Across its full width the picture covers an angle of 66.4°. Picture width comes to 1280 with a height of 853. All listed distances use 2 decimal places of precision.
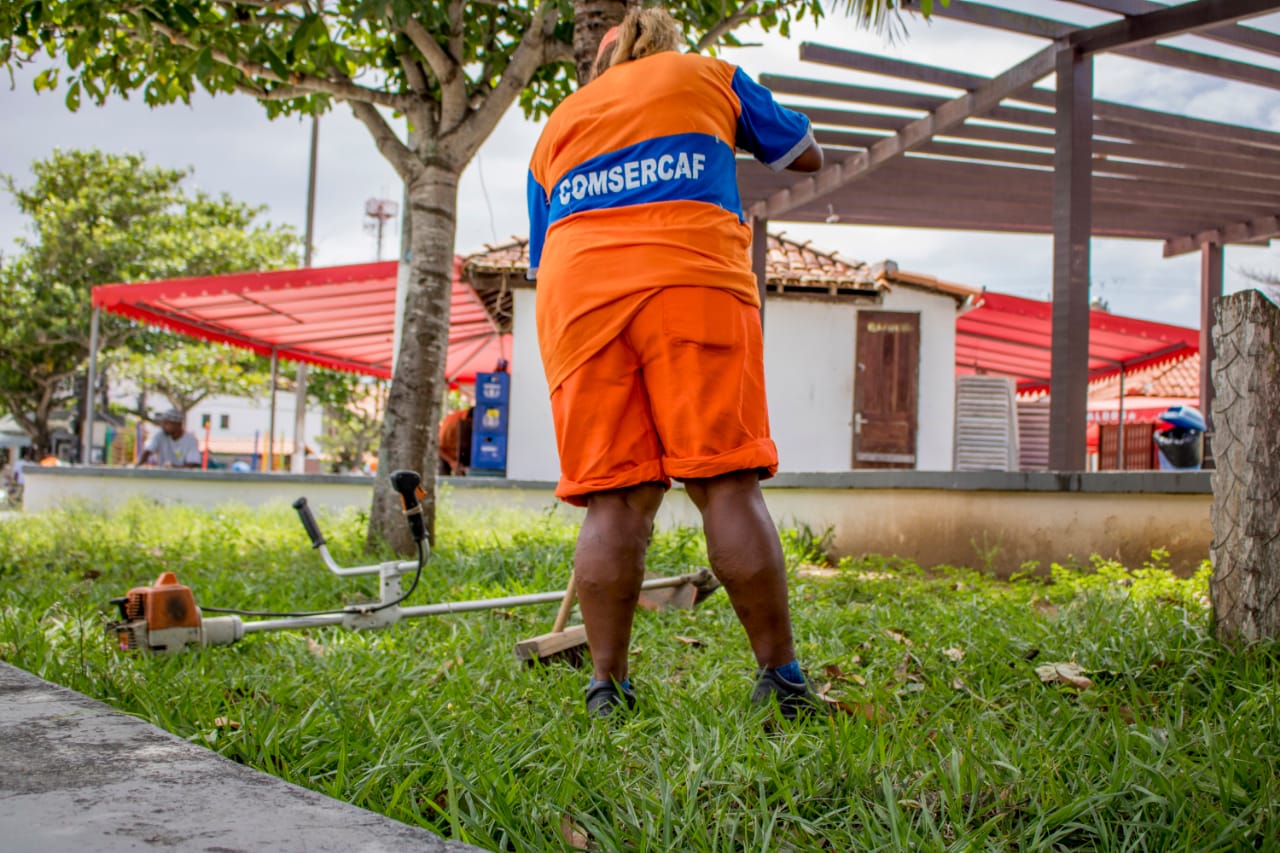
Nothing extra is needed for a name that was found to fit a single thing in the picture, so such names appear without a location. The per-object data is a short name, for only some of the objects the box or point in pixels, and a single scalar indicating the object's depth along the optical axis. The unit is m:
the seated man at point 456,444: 13.19
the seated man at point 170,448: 15.08
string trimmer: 2.75
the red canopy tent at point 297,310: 11.45
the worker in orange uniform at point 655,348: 2.13
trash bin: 8.78
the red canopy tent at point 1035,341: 12.63
